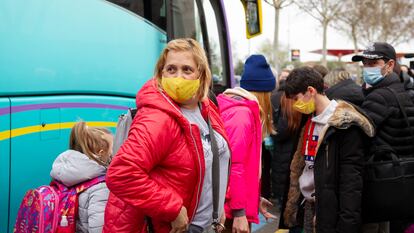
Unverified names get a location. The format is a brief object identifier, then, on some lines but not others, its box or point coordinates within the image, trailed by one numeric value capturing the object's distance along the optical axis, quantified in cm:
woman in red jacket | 219
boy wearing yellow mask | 339
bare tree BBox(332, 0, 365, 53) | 3071
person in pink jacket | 323
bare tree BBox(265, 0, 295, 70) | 1898
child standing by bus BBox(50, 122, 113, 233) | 298
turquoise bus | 342
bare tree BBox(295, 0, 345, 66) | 2786
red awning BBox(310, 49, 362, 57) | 4793
